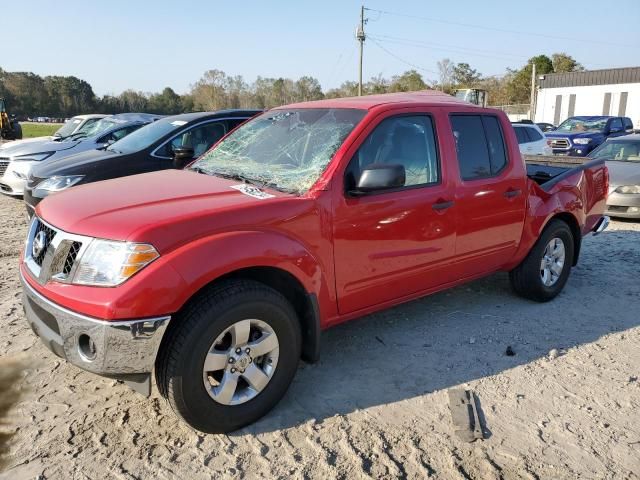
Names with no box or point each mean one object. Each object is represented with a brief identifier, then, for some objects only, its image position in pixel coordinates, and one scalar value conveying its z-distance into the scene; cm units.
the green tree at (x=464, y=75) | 5997
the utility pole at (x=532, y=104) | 3728
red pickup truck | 254
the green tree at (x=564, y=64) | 5691
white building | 3528
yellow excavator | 2572
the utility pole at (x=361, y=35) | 3566
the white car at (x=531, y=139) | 1200
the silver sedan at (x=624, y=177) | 839
